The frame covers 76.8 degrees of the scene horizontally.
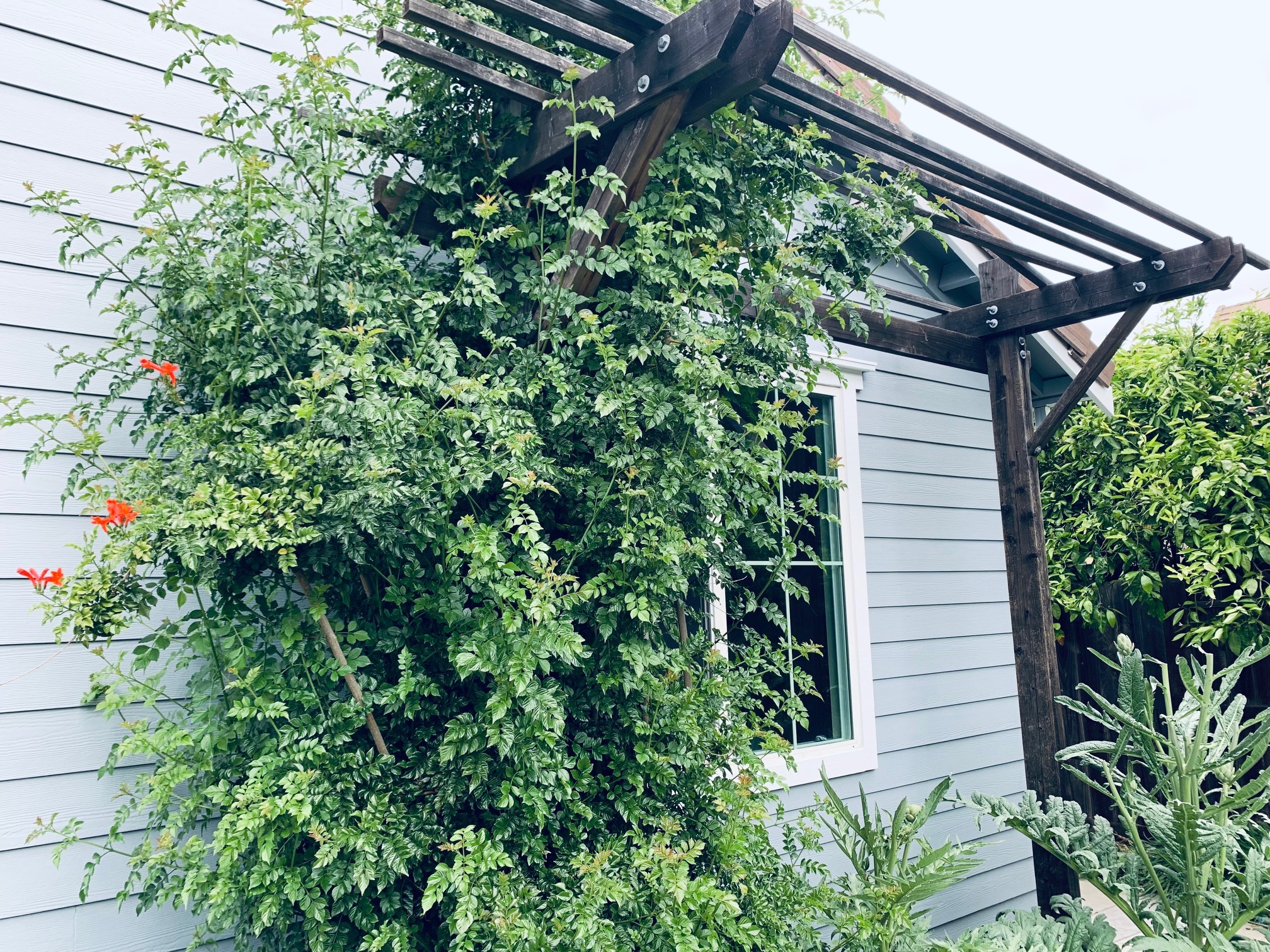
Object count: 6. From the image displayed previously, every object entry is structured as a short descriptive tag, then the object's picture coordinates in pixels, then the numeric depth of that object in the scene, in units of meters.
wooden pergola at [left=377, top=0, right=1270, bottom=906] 1.78
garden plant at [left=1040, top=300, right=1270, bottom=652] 4.01
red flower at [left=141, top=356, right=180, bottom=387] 1.69
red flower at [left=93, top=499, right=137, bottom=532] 1.55
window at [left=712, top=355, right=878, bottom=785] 3.35
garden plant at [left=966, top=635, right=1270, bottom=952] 2.39
